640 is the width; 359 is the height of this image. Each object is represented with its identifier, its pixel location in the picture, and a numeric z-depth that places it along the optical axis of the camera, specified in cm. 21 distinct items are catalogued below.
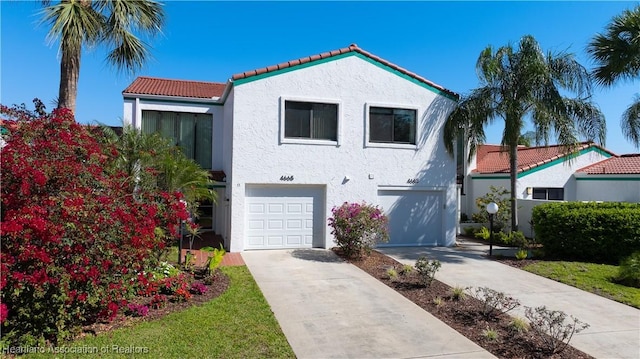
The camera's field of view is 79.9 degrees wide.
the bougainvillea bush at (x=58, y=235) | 532
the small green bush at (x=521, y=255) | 1246
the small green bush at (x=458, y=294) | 817
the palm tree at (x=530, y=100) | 1361
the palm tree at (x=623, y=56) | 1282
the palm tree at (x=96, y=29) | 1061
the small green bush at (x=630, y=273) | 962
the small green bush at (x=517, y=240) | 1409
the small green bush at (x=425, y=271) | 923
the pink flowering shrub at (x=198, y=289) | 807
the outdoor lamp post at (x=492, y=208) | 1240
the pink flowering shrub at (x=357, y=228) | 1190
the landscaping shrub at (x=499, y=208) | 1705
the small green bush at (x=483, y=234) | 1698
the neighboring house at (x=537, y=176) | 2000
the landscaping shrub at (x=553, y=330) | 581
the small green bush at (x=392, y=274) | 991
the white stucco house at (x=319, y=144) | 1323
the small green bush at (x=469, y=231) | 1842
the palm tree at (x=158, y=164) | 1049
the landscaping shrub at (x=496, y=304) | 720
